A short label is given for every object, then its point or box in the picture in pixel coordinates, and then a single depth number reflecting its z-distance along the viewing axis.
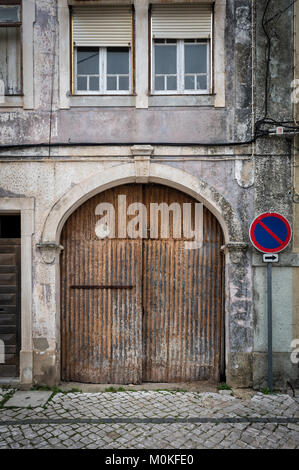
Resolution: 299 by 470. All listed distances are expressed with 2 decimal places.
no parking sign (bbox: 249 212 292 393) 5.30
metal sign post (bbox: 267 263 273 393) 5.37
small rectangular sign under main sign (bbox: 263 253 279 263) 5.42
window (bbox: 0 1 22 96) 5.81
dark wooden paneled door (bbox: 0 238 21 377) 5.77
